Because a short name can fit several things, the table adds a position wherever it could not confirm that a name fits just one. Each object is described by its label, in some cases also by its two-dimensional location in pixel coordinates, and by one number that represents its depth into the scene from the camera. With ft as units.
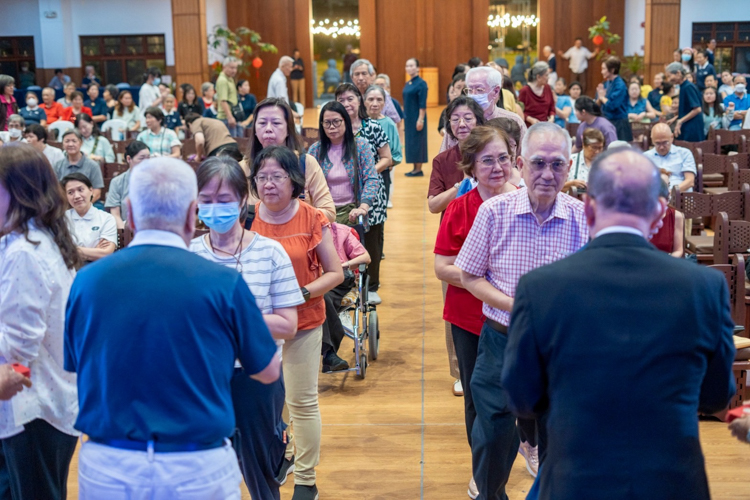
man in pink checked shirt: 10.52
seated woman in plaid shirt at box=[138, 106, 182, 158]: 33.86
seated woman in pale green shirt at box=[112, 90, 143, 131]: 47.80
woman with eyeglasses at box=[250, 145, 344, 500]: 12.39
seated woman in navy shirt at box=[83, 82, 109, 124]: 53.26
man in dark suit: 6.80
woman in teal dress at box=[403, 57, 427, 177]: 41.45
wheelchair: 19.21
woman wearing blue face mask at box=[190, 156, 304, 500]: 10.45
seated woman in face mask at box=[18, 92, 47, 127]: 44.57
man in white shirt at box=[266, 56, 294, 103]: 48.93
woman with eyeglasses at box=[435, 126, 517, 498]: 12.17
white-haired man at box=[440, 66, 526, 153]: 17.65
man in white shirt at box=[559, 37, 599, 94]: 78.38
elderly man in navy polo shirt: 7.09
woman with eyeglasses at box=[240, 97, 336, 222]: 15.16
